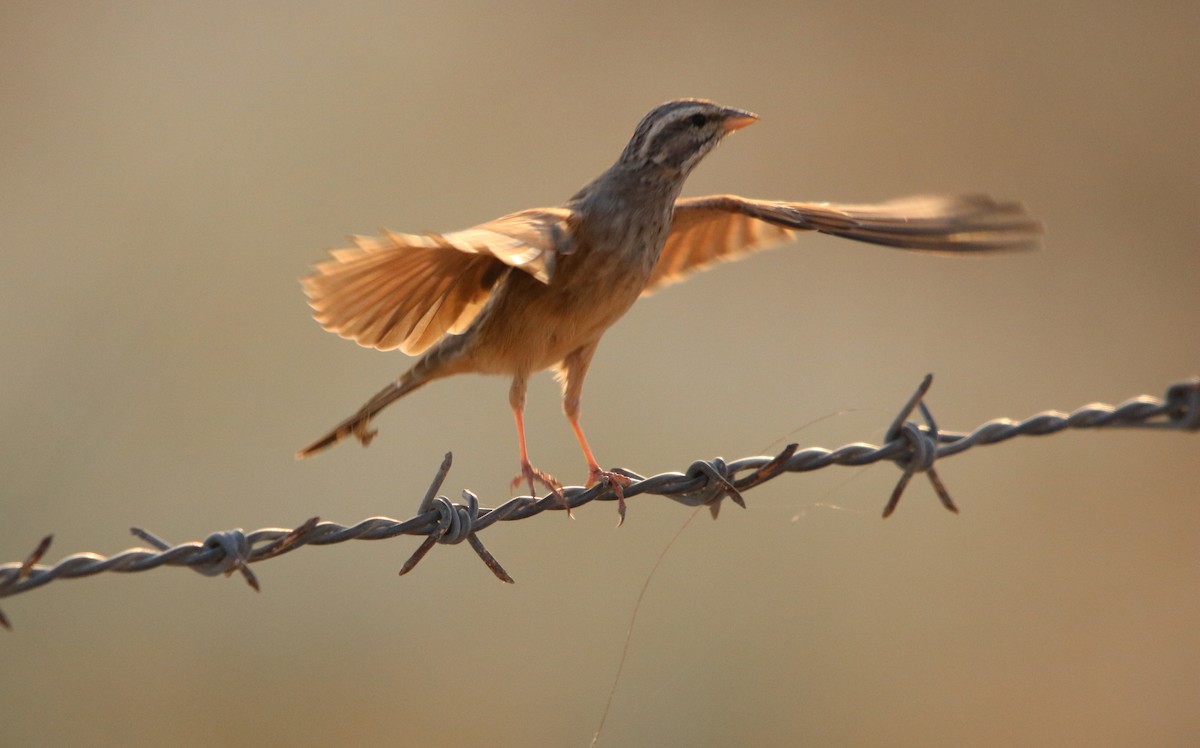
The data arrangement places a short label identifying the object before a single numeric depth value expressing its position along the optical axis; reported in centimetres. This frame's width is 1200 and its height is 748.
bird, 887
